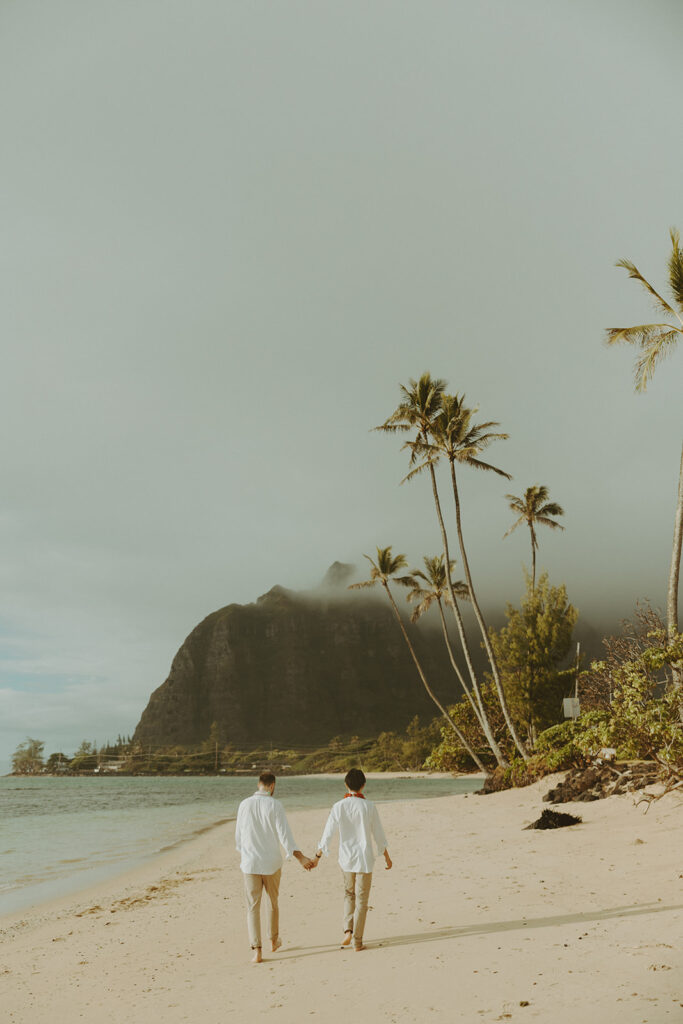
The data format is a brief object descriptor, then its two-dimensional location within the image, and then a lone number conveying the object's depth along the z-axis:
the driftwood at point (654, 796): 12.46
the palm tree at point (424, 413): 27.31
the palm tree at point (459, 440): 25.95
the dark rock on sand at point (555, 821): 13.94
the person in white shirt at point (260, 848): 6.25
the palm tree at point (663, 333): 14.57
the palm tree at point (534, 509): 39.50
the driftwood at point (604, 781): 15.35
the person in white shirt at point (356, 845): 6.27
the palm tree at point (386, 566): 37.34
